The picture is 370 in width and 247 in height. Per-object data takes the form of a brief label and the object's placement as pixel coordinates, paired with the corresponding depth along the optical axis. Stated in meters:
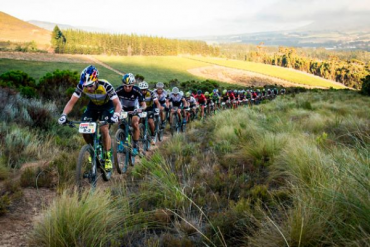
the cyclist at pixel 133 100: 7.52
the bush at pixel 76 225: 2.79
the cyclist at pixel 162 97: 10.96
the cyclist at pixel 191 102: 14.75
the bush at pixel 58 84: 14.26
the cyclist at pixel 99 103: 4.94
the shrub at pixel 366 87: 33.75
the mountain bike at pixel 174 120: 11.93
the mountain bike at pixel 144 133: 8.64
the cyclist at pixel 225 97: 23.62
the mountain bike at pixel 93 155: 4.66
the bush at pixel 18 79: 14.78
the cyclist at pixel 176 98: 12.49
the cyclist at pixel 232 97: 23.73
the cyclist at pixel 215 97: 20.89
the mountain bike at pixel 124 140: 6.42
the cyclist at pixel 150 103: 9.13
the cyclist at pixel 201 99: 17.48
